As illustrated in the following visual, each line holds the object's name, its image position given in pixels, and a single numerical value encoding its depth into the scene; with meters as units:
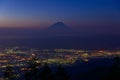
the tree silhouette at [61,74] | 23.08
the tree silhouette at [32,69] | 26.12
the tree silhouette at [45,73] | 24.75
